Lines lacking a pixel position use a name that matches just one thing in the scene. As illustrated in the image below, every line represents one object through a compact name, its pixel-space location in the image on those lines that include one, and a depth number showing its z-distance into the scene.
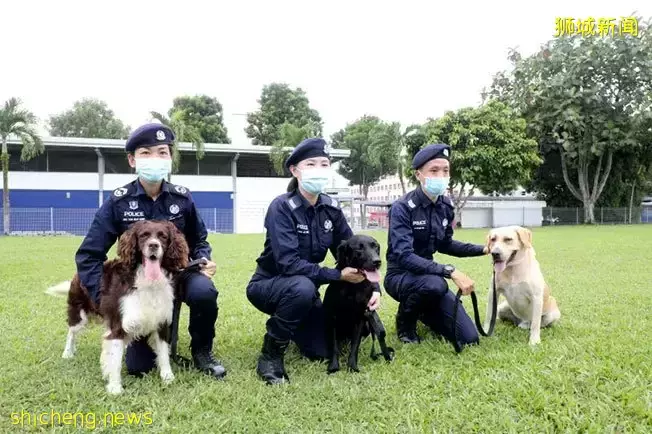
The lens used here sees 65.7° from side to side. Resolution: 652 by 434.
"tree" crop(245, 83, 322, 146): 44.06
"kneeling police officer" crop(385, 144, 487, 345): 4.30
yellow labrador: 4.32
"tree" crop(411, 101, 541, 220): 28.62
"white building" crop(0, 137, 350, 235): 29.58
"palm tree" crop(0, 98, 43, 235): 26.64
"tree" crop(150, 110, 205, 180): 27.42
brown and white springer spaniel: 3.34
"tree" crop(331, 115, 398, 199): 46.50
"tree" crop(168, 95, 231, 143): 40.47
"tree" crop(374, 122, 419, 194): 31.91
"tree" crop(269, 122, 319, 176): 30.98
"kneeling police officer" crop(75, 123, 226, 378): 3.66
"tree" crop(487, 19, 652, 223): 29.78
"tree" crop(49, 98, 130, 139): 42.38
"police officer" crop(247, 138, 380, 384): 3.70
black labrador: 3.74
